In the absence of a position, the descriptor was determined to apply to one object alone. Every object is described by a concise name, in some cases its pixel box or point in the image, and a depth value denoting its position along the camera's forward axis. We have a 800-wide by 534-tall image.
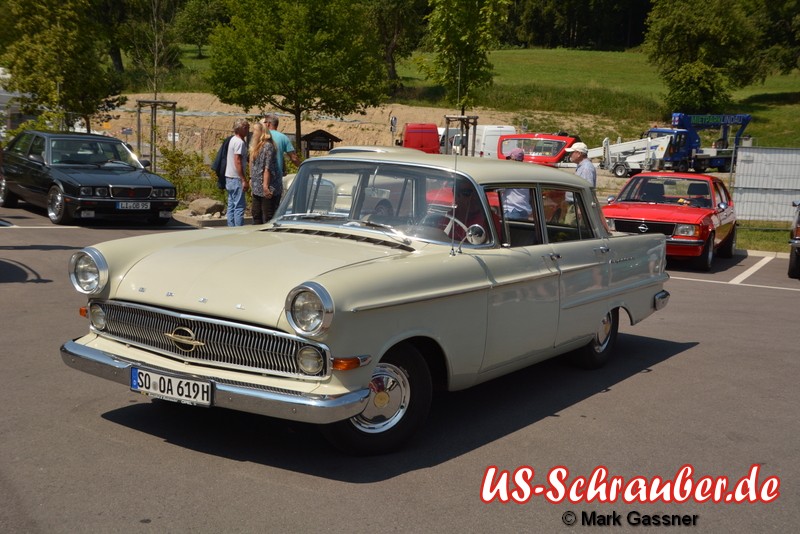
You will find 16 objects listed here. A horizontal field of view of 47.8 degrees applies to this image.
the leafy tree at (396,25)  71.06
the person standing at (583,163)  13.48
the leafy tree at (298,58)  40.44
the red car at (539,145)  38.59
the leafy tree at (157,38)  25.78
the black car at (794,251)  14.27
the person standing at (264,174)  11.70
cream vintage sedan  4.76
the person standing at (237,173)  12.35
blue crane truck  45.28
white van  48.06
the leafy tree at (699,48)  63.88
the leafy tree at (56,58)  26.97
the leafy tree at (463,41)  20.95
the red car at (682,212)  14.66
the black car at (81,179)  15.25
